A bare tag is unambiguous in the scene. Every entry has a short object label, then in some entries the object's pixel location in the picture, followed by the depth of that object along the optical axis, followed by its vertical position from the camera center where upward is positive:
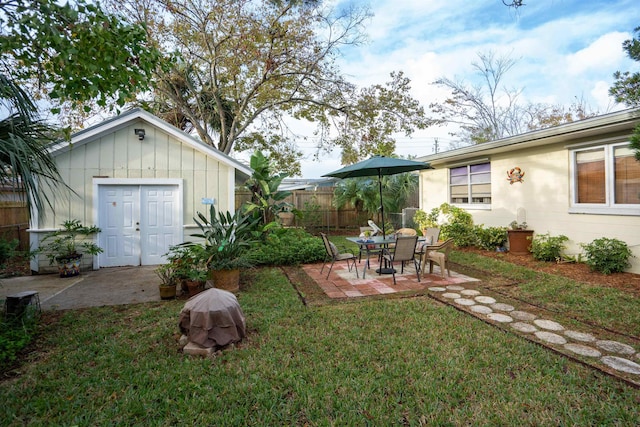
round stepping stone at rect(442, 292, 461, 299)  5.13 -1.30
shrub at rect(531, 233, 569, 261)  7.39 -0.77
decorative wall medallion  8.56 +1.07
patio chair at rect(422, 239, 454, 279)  6.28 -0.77
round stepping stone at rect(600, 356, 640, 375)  2.88 -1.39
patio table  6.29 -0.53
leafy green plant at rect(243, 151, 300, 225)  8.95 +0.70
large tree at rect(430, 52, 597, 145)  20.30 +6.95
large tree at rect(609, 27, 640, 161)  4.23 +2.88
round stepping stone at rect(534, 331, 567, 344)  3.49 -1.37
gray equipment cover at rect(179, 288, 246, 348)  3.44 -1.14
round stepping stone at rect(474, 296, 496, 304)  4.86 -1.30
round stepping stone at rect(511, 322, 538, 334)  3.81 -1.36
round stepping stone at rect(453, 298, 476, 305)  4.82 -1.31
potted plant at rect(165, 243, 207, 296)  5.44 -0.92
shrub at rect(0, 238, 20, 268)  6.34 -0.68
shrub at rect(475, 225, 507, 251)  8.85 -0.62
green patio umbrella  6.29 +1.00
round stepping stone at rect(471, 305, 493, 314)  4.47 -1.33
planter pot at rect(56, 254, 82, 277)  6.95 -1.06
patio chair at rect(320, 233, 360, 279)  6.32 -0.80
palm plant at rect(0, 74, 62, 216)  2.76 +0.81
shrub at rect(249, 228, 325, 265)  7.86 -0.87
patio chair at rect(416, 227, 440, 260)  6.95 -0.55
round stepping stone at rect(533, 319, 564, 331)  3.84 -1.35
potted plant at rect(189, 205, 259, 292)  5.65 -0.69
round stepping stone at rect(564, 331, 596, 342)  3.52 -1.36
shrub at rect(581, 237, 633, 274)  6.19 -0.80
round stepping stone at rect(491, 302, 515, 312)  4.55 -1.32
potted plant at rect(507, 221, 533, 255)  8.28 -0.65
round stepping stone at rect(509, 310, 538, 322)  4.19 -1.34
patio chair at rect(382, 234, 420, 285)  5.60 -0.60
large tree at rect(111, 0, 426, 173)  11.70 +5.81
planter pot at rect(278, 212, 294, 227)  14.21 -0.09
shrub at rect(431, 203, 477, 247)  9.77 -0.37
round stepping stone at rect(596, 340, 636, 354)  3.24 -1.37
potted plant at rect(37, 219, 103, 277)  7.00 -0.65
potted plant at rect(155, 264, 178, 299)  5.34 -1.12
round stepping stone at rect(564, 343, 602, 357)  3.19 -1.38
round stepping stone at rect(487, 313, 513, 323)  4.14 -1.35
